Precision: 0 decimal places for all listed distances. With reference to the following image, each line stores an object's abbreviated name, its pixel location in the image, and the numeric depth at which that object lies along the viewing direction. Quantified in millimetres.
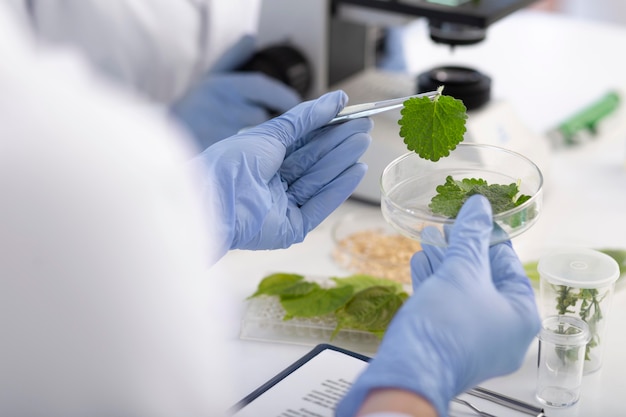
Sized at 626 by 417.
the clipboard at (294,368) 1151
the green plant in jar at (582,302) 1230
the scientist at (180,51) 1765
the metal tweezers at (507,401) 1142
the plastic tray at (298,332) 1340
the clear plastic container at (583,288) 1225
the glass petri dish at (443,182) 1053
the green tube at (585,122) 2074
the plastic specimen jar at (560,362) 1195
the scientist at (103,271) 667
